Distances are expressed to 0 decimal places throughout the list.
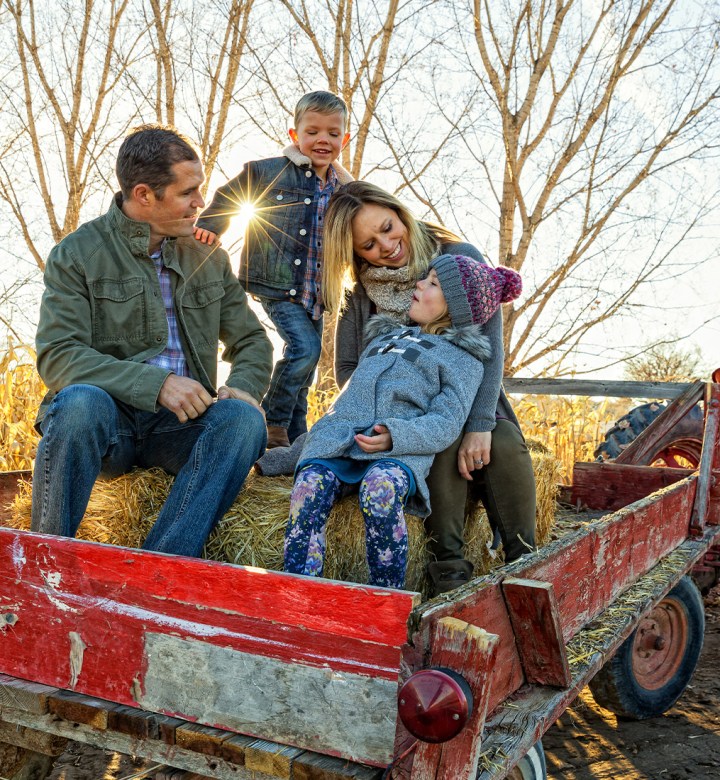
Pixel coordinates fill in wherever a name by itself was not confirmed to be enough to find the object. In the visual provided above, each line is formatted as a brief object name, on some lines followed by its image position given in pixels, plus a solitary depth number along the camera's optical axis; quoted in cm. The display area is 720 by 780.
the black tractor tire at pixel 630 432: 522
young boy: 380
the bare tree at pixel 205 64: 767
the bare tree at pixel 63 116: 779
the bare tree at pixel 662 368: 1862
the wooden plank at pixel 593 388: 470
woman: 251
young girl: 220
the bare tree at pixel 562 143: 778
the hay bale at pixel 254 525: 252
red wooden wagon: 135
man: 232
